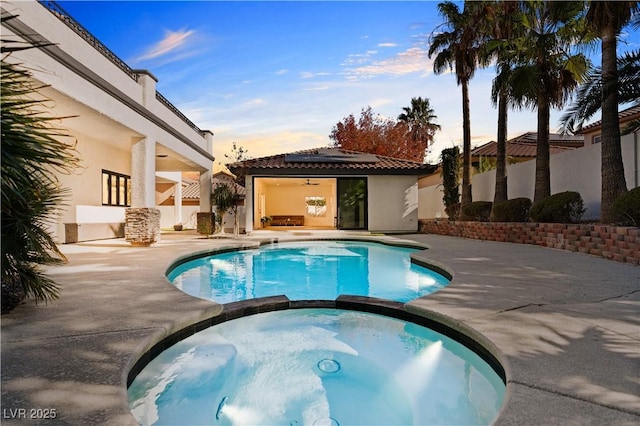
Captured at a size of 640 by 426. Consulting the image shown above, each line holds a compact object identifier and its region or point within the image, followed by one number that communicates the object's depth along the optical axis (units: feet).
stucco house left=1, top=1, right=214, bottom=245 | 24.27
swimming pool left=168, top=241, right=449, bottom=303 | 21.50
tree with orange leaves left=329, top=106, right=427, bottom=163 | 114.11
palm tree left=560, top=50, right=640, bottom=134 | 28.48
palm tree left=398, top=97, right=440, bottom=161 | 127.13
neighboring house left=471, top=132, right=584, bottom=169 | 79.87
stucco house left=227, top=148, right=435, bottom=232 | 56.90
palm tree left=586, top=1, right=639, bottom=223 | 26.22
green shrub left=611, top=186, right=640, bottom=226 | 23.27
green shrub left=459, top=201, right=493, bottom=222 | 47.01
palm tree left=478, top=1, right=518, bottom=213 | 38.09
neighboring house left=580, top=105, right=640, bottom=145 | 52.54
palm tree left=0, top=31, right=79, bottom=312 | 8.87
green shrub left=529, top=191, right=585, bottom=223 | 31.81
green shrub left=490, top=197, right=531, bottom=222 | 38.96
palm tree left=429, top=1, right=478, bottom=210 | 50.14
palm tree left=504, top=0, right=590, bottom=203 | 34.55
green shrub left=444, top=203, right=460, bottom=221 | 55.46
